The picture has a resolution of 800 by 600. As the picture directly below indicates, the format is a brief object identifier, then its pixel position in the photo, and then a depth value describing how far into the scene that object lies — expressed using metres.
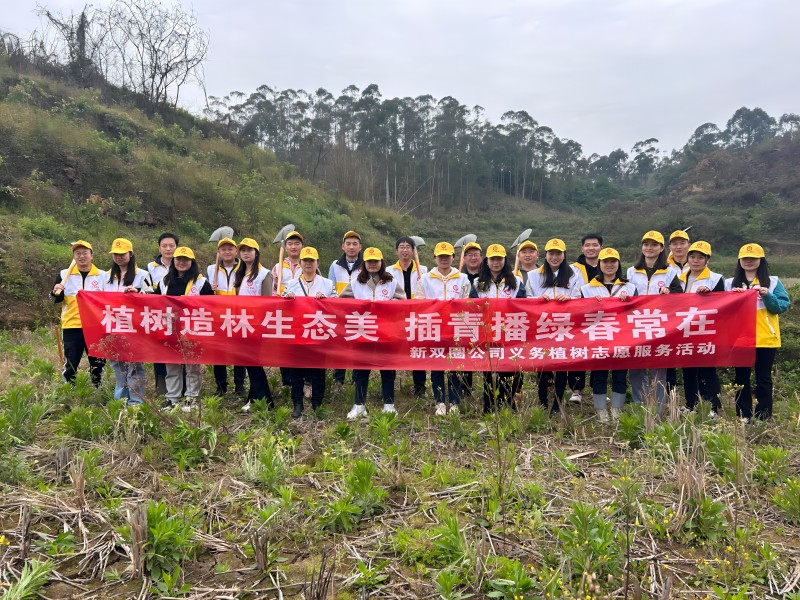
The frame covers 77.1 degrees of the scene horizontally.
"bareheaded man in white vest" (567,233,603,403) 5.39
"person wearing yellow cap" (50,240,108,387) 5.21
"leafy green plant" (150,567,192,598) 2.47
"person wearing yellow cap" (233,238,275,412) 5.50
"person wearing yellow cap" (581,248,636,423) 4.95
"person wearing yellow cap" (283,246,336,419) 5.11
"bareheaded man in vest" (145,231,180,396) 5.77
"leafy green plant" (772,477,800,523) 3.05
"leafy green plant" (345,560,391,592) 2.54
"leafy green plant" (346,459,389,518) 3.18
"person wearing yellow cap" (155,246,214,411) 5.29
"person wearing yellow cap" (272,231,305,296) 6.05
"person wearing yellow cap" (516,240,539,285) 5.54
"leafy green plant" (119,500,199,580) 2.62
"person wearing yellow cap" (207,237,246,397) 5.59
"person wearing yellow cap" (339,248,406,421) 5.08
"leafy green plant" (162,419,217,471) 3.85
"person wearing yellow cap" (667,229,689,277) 5.29
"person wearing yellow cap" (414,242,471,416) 5.12
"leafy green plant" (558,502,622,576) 2.51
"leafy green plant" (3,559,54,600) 2.37
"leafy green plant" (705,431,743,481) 3.40
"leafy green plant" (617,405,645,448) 4.18
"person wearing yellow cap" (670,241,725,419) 5.04
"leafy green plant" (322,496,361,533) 2.98
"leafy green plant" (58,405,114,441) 4.10
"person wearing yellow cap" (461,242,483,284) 5.34
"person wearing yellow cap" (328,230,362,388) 5.97
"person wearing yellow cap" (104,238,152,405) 5.12
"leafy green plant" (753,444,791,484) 3.48
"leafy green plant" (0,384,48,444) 4.04
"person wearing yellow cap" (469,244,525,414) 5.11
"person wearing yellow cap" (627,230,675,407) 5.10
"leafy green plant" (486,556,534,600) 2.37
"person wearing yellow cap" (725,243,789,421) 4.68
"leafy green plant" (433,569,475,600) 2.38
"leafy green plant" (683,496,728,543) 2.87
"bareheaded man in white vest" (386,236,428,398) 5.50
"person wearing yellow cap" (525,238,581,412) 5.10
